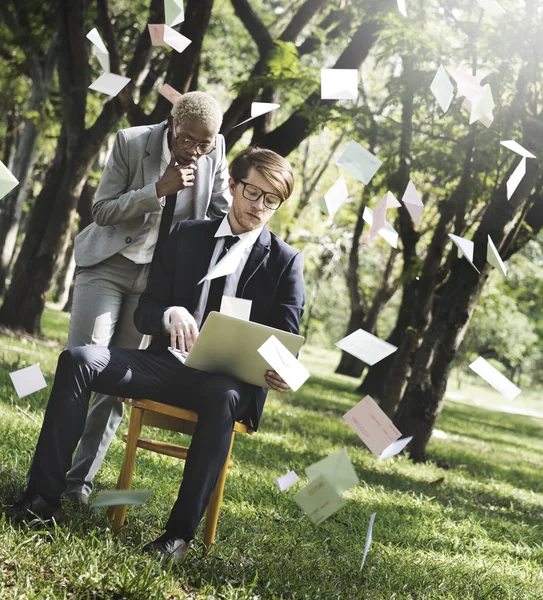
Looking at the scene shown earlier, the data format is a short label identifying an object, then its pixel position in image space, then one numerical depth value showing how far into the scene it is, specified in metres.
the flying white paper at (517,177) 5.86
